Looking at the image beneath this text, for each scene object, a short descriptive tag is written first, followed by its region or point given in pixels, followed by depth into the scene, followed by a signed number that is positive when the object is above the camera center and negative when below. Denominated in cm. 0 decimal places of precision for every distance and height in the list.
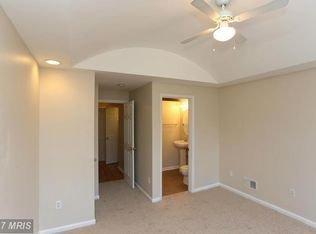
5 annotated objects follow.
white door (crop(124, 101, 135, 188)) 436 -46
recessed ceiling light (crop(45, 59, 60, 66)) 250 +83
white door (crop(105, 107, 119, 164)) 702 -27
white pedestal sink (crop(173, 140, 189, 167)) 567 -91
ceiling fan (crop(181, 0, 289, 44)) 135 +80
